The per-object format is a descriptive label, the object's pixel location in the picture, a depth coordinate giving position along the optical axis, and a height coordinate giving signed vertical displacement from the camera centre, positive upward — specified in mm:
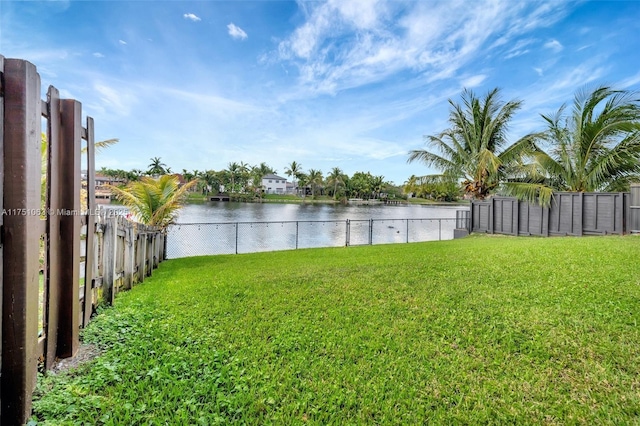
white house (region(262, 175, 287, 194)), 76688 +6291
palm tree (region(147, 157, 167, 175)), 68138 +9523
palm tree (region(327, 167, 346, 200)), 68875 +7068
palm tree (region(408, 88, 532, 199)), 13938 +3210
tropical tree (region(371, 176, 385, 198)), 75000 +6503
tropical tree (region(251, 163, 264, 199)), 64369 +5473
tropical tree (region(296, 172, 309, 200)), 69188 +6785
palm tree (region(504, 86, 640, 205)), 10523 +2431
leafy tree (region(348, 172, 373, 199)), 71000 +5813
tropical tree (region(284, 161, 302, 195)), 71938 +9547
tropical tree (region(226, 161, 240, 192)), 63269 +7632
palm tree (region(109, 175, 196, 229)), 7801 +207
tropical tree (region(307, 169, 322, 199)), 68800 +7096
